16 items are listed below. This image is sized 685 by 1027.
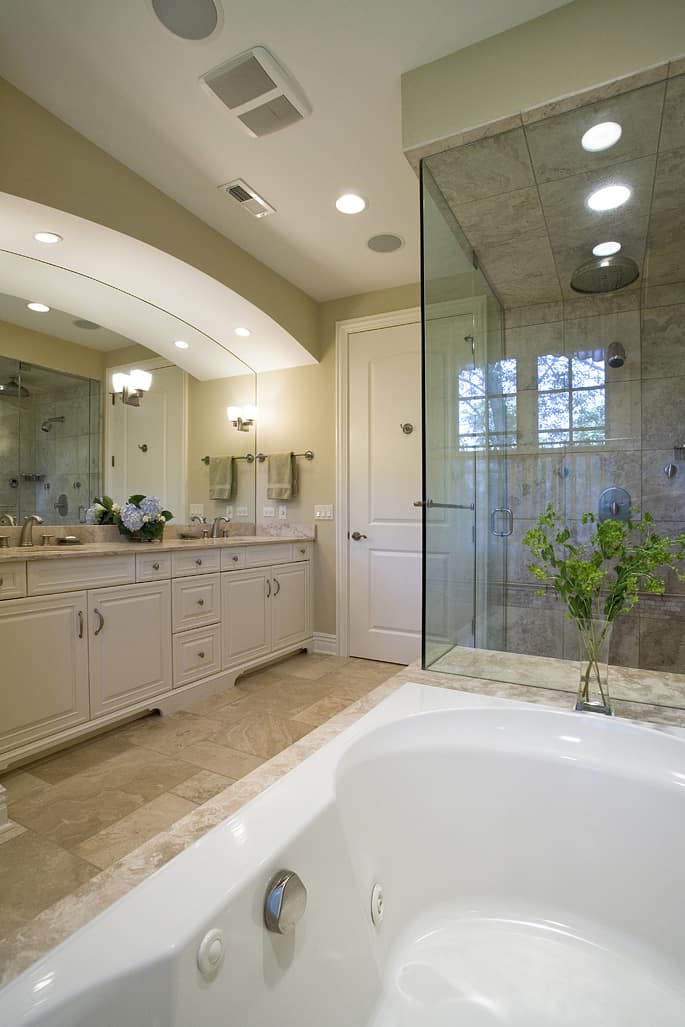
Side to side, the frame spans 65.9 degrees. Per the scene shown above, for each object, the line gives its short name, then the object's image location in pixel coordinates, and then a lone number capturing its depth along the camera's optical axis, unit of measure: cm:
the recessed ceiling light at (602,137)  170
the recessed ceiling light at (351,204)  267
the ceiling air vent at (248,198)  256
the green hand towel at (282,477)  396
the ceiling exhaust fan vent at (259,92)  187
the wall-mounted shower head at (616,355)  221
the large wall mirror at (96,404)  257
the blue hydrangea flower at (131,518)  287
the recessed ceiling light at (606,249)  207
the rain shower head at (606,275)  211
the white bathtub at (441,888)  72
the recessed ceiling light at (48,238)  237
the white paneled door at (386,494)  358
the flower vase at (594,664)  136
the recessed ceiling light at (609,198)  188
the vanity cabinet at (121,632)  205
